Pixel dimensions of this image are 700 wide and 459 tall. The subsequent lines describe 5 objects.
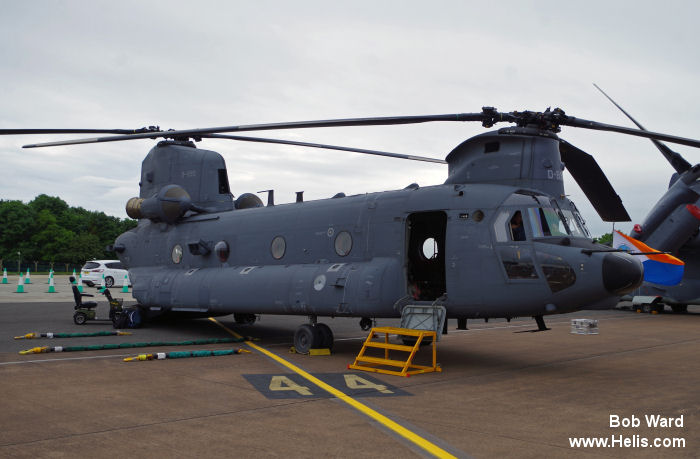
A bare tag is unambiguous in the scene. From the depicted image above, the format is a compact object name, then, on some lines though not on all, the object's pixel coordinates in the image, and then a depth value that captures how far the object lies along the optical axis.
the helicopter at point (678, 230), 24.68
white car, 38.94
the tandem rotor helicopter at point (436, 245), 10.09
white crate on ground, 17.58
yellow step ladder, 9.95
